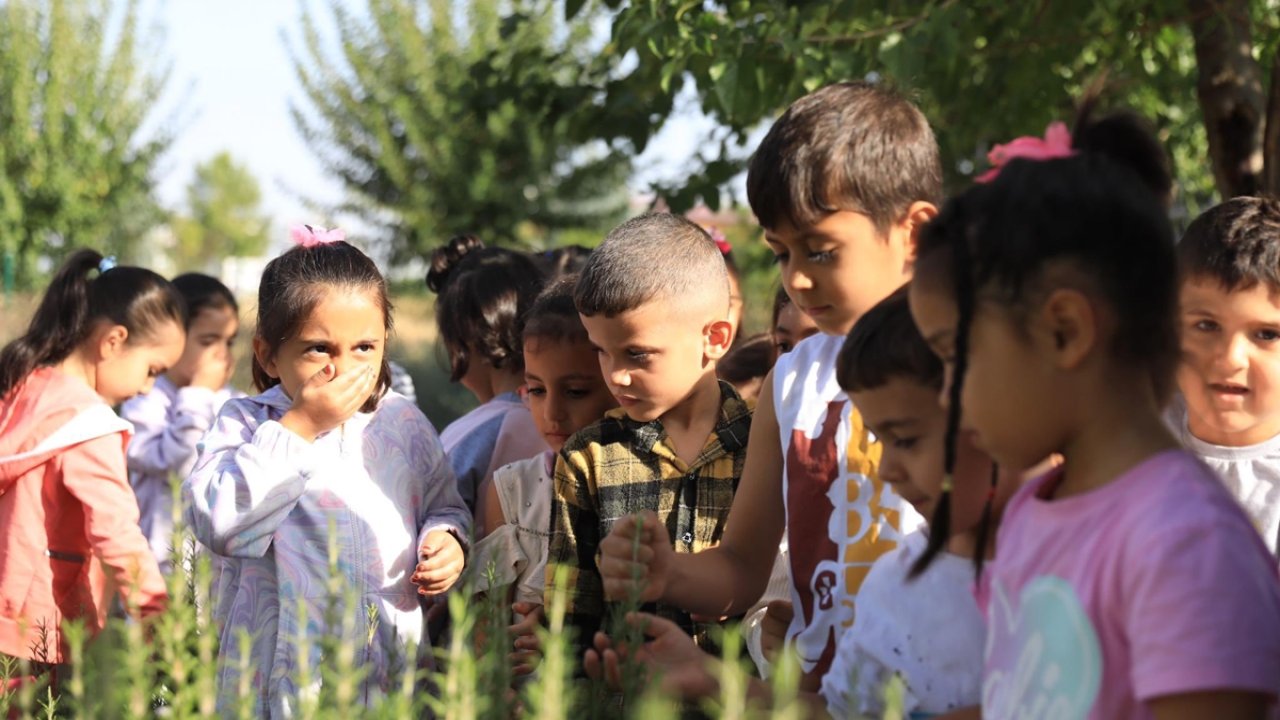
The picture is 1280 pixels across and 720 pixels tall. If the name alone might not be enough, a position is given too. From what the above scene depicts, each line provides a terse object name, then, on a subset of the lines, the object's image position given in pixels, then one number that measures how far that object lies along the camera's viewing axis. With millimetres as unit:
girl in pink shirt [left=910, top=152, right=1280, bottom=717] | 1585
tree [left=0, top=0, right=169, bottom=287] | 21156
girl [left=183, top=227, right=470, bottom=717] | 3404
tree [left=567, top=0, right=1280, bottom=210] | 4957
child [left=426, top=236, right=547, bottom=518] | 4176
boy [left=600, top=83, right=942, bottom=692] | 2533
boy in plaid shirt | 3109
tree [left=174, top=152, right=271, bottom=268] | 55594
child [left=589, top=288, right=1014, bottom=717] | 2057
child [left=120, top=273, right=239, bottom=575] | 6406
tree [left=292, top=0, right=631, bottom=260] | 18750
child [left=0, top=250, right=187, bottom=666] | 4418
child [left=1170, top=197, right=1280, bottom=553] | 3051
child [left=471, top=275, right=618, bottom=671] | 3545
